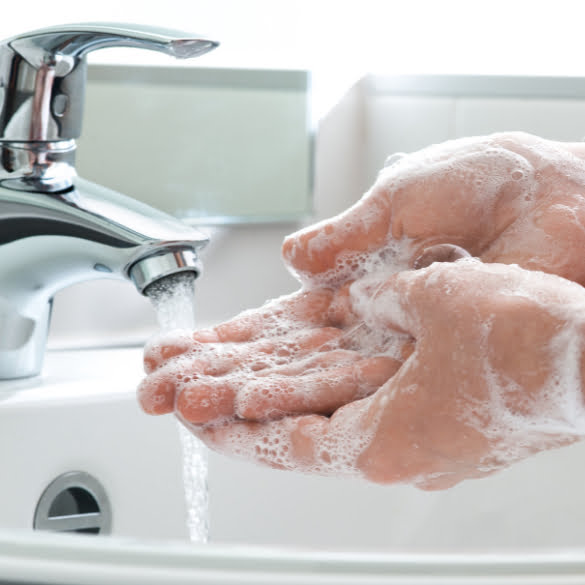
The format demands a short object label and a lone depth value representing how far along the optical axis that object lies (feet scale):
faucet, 2.19
